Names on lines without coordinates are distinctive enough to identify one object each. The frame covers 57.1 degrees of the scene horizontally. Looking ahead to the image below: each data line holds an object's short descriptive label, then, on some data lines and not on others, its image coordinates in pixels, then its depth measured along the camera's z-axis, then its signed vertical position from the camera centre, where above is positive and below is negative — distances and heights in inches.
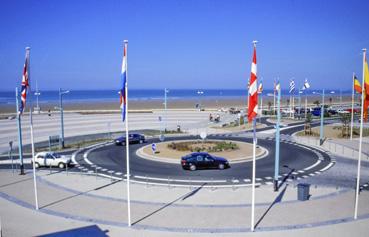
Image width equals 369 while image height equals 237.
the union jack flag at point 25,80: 651.5 +32.5
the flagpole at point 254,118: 550.0 -11.0
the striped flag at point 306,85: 1947.1 +61.6
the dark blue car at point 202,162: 1031.0 -200.5
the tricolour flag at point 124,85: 562.3 +18.9
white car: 1089.4 -204.3
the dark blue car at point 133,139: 1475.1 -190.4
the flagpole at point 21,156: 972.6 -172.7
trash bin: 724.0 -205.3
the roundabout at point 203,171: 922.7 -223.6
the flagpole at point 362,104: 619.1 -16.7
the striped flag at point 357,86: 735.5 +21.1
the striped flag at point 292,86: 1985.2 +57.7
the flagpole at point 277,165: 805.9 -166.5
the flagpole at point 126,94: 550.7 +3.0
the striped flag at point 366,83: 613.9 +22.9
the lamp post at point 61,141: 1434.1 -191.7
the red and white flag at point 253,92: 549.3 +6.4
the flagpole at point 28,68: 641.1 +53.8
